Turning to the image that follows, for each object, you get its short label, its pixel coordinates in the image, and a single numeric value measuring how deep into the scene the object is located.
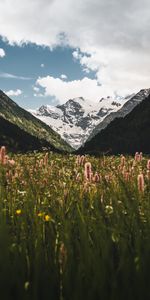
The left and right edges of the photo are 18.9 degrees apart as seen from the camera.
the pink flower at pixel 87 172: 5.66
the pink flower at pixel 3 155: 6.52
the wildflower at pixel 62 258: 2.55
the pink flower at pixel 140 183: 4.92
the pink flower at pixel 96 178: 6.20
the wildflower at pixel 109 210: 4.12
